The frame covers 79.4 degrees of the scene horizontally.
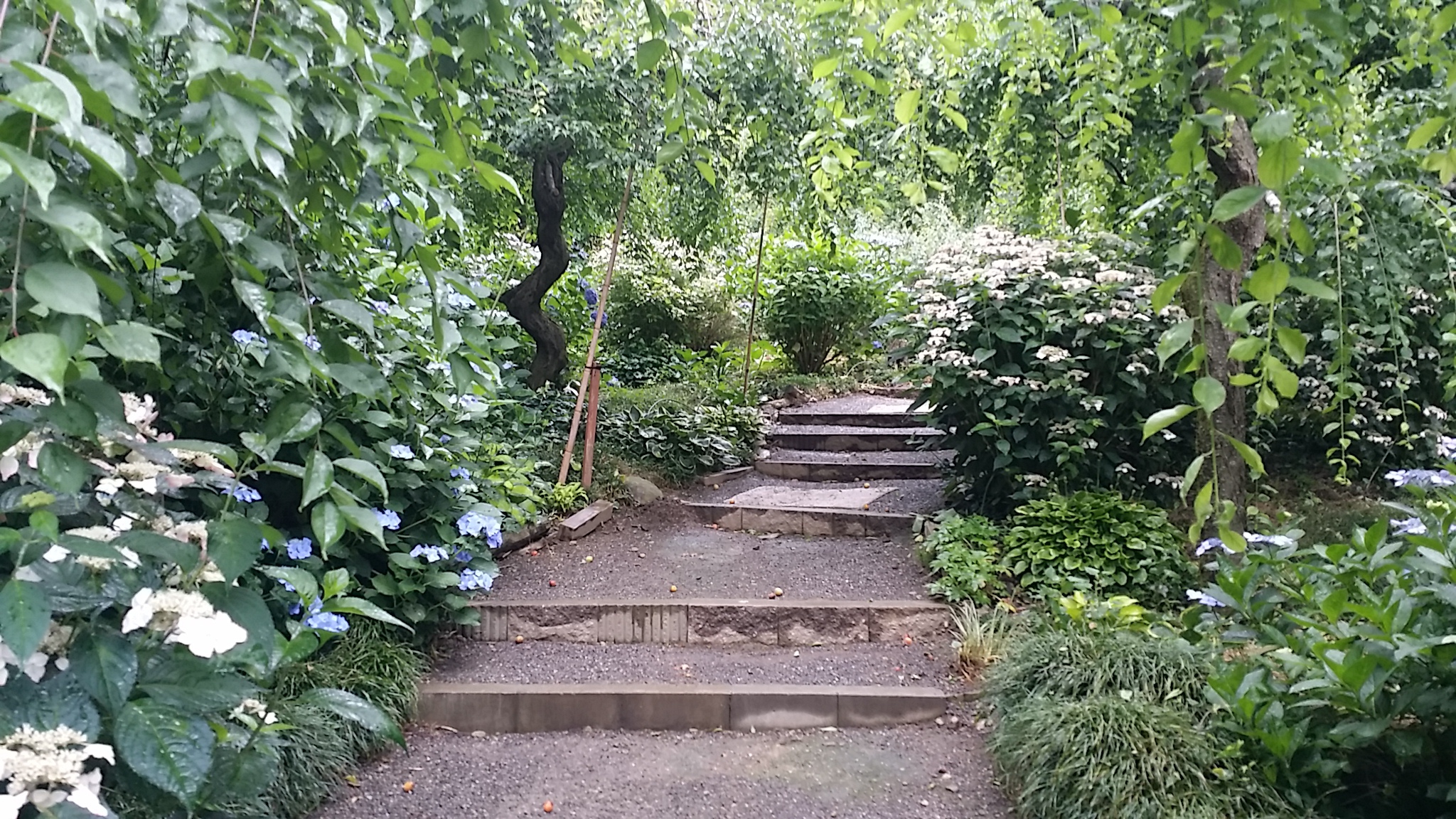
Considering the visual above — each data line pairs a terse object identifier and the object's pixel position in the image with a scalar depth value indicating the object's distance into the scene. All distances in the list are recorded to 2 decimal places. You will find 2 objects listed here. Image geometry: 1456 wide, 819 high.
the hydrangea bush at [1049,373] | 3.64
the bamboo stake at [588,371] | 4.53
